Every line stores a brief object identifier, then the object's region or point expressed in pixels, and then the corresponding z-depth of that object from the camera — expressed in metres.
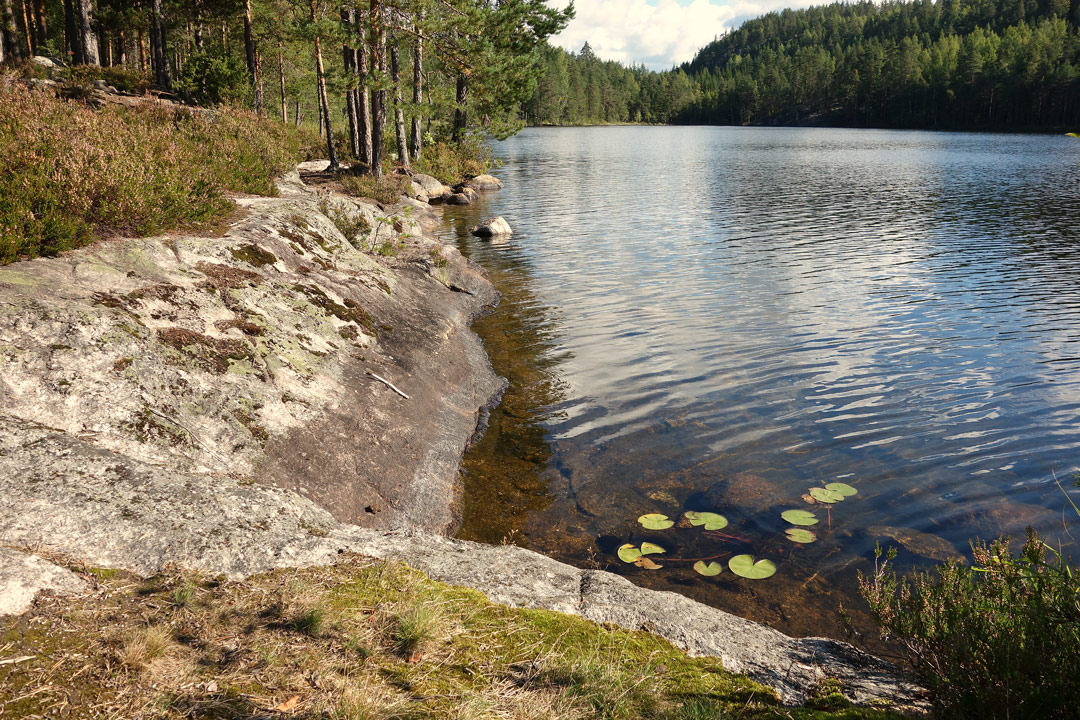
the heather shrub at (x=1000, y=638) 2.99
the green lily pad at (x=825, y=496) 8.21
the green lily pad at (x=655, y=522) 7.77
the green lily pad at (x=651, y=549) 7.30
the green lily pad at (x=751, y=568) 6.87
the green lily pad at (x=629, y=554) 7.17
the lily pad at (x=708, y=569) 6.91
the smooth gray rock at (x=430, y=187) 35.81
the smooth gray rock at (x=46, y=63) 31.70
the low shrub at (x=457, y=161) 42.22
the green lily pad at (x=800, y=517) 7.80
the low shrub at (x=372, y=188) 24.88
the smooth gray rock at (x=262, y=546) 4.09
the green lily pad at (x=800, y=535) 7.47
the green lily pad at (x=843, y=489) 8.35
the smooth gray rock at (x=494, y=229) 26.66
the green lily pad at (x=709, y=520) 7.76
